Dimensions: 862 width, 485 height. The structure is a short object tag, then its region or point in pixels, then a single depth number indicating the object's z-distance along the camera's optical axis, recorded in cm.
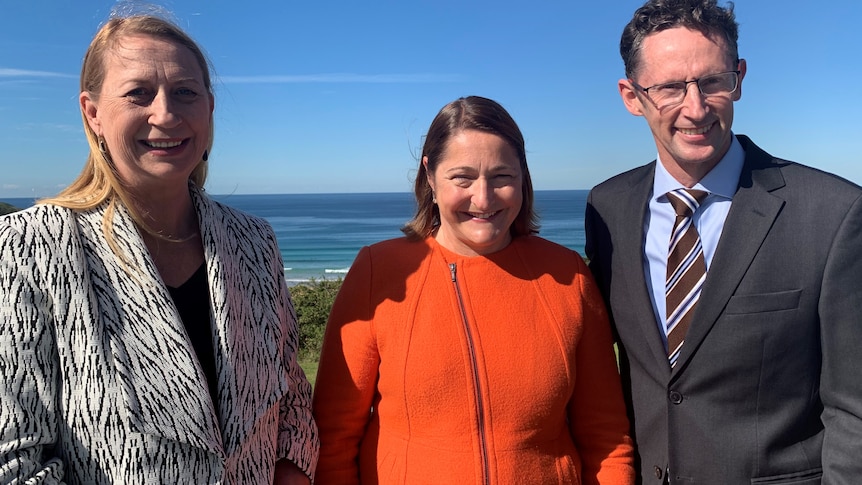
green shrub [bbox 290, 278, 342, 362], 931
